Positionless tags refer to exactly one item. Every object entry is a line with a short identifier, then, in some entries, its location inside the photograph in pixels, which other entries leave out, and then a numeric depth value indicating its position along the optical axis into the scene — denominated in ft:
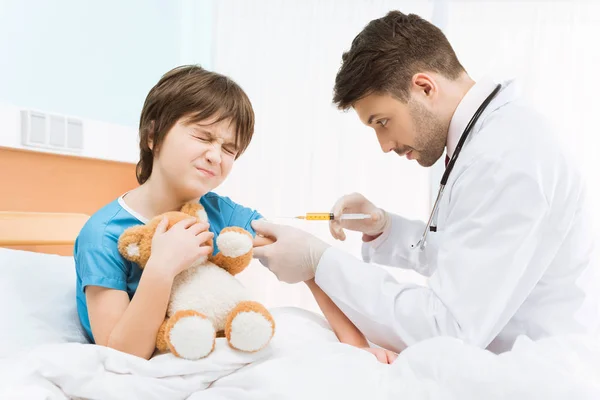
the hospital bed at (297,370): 2.86
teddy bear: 3.25
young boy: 3.48
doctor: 3.78
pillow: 4.17
